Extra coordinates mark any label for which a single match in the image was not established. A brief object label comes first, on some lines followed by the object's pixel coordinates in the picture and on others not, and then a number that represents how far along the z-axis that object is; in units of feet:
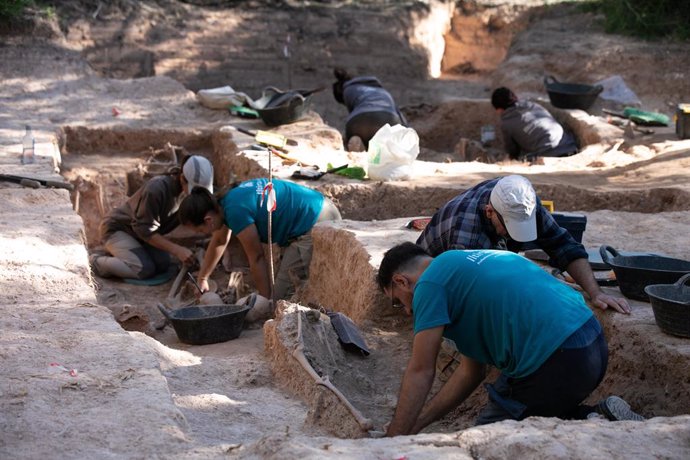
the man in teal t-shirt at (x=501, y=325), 12.20
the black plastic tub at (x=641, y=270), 16.19
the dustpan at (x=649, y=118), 37.11
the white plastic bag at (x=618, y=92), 41.96
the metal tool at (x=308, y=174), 27.55
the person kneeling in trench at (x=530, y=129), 35.29
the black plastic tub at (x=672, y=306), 14.62
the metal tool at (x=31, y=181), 24.43
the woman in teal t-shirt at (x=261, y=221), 21.65
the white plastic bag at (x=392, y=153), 27.76
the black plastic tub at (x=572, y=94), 39.17
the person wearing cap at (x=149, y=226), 25.03
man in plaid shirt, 15.35
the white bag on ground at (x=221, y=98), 36.45
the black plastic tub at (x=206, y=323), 20.33
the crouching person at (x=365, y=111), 34.47
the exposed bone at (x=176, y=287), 25.53
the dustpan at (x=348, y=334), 17.20
